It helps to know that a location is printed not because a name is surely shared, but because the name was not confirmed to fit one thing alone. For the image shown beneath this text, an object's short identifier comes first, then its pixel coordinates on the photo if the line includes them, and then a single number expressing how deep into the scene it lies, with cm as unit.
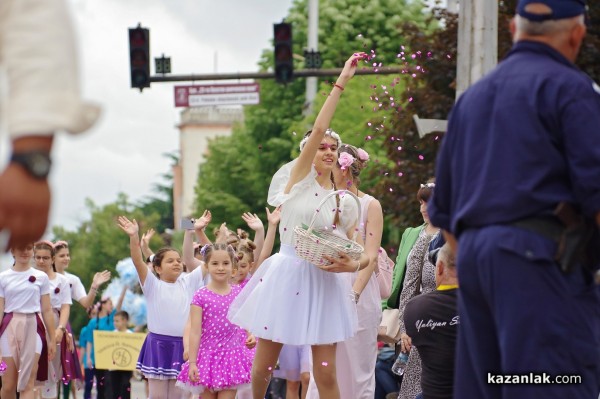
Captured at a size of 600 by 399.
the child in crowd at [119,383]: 1831
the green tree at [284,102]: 4878
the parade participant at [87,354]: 2131
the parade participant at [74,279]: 1772
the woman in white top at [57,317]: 1608
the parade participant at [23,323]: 1473
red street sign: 3133
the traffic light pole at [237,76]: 2487
